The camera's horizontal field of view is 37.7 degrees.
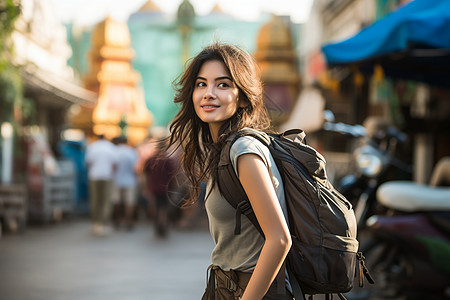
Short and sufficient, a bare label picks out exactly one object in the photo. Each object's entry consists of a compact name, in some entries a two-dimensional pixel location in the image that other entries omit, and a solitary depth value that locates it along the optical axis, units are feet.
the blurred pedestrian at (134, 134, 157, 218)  44.42
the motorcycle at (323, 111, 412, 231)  22.48
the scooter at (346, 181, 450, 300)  17.46
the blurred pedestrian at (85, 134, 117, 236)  40.16
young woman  6.78
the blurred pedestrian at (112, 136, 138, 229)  43.73
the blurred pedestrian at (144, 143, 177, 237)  39.32
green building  195.31
